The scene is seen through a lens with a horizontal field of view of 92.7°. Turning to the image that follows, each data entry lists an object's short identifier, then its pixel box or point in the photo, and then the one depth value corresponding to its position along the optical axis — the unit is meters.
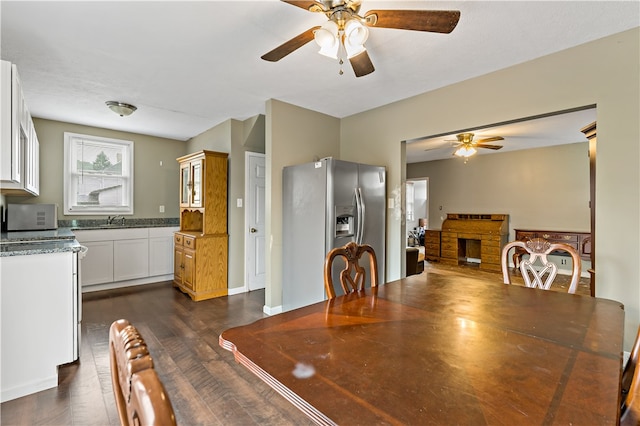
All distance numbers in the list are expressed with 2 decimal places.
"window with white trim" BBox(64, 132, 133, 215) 4.59
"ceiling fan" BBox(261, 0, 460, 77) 1.61
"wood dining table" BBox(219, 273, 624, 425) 0.71
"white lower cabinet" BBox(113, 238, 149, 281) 4.46
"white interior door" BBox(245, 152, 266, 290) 4.47
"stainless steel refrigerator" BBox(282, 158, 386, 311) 3.09
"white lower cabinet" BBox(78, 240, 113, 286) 4.24
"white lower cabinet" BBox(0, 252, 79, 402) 1.95
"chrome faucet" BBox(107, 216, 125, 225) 4.82
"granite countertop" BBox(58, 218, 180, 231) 4.47
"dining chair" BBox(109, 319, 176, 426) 0.39
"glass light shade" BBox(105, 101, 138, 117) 3.59
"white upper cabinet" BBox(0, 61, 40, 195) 1.93
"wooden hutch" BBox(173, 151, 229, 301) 4.09
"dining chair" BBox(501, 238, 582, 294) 1.92
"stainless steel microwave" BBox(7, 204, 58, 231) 3.52
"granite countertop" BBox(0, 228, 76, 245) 2.74
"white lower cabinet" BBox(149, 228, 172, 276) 4.78
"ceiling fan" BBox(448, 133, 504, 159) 4.79
